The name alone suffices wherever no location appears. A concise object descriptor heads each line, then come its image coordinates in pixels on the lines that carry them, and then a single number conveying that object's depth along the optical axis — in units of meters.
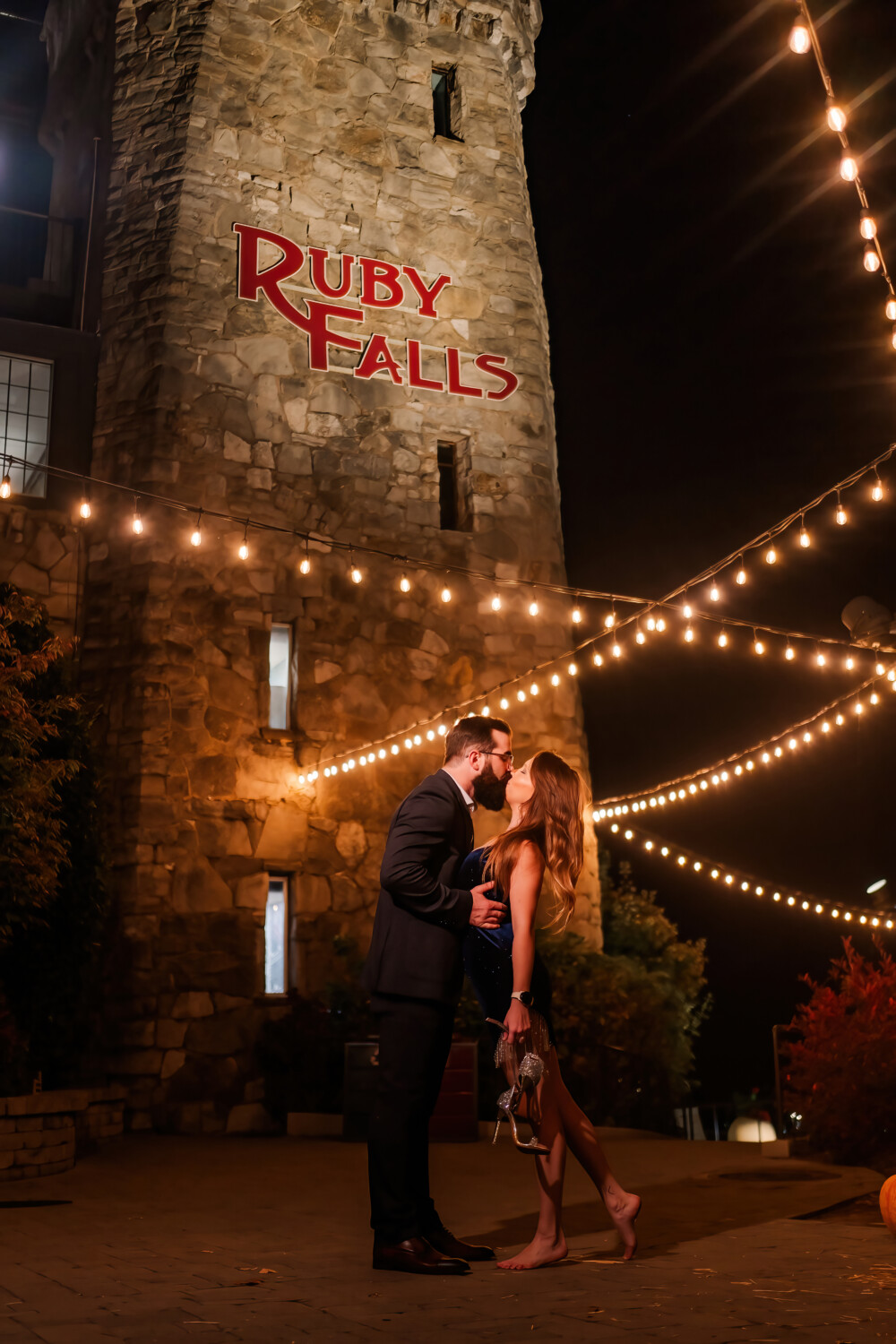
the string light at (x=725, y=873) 12.10
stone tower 10.54
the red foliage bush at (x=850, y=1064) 6.73
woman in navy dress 3.81
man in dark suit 3.73
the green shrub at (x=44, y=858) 7.81
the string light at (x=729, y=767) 10.59
